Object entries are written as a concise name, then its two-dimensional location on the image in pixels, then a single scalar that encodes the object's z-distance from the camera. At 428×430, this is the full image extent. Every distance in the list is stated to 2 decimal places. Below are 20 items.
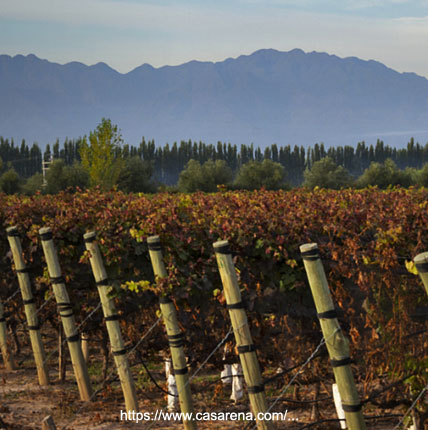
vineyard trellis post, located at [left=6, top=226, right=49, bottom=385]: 17.52
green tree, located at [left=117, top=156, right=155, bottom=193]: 107.76
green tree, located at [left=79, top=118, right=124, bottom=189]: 96.06
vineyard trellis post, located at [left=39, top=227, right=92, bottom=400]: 15.92
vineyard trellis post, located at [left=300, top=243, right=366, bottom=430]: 9.93
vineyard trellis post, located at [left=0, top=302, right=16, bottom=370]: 19.28
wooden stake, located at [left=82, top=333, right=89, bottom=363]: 18.80
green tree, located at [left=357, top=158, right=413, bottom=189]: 105.44
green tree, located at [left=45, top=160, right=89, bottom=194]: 110.37
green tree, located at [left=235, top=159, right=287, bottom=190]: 105.86
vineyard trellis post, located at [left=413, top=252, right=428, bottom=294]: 8.33
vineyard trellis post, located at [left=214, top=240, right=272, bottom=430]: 11.59
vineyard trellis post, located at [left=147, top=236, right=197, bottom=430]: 13.16
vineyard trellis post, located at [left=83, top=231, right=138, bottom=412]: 14.52
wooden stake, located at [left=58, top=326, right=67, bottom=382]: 17.58
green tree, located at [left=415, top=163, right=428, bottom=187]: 109.41
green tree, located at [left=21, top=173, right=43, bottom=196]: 124.31
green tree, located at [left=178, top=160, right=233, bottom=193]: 108.12
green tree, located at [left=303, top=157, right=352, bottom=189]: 108.69
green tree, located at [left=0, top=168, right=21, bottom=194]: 119.62
